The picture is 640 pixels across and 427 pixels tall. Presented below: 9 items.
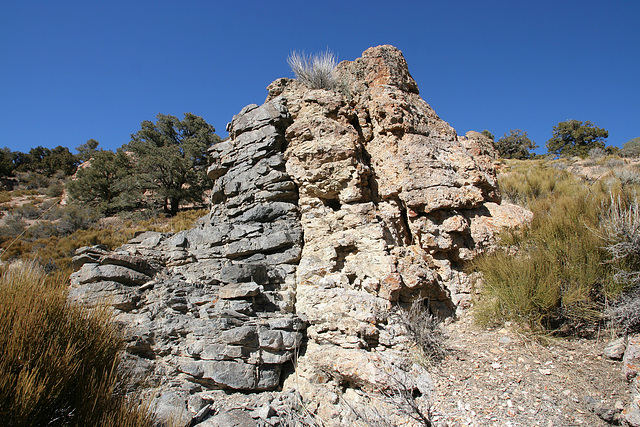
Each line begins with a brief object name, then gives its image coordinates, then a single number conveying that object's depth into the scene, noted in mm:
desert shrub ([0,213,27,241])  14016
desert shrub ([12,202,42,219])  17891
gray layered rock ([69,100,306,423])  4098
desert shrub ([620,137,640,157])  13969
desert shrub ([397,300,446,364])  3930
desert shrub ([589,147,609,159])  14100
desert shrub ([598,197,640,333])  3348
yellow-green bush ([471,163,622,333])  3760
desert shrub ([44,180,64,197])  23609
